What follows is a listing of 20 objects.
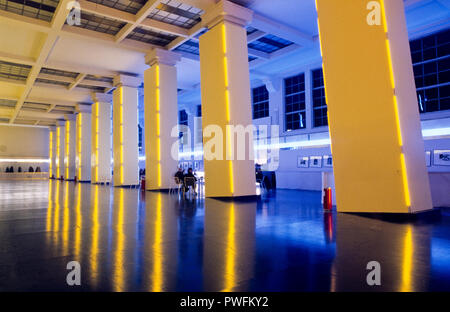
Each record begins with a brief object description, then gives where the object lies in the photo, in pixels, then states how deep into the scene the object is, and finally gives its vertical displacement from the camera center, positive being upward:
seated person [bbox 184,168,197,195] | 12.05 +0.22
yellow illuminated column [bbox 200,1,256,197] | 10.29 +2.77
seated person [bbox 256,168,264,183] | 14.82 +0.01
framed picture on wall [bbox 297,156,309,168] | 16.09 +0.64
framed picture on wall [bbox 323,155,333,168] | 14.90 +0.56
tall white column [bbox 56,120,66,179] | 32.09 +4.28
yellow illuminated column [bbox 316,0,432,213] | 6.46 +1.27
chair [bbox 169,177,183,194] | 12.69 -0.20
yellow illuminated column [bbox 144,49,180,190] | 14.44 +2.91
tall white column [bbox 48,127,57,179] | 35.08 +3.93
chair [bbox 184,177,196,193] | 11.58 -0.02
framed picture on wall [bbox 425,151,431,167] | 11.99 +0.34
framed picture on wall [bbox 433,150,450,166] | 11.48 +0.31
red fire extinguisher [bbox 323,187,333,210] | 7.72 -0.66
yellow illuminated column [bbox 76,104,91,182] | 24.72 +3.36
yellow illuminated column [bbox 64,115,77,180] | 28.64 +3.62
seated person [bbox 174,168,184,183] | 12.71 +0.25
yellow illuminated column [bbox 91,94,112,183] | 21.47 +3.29
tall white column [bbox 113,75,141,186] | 17.36 +2.84
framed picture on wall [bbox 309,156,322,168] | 15.42 +0.58
